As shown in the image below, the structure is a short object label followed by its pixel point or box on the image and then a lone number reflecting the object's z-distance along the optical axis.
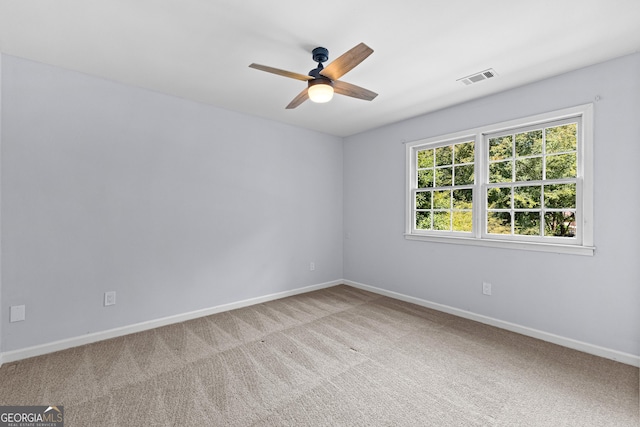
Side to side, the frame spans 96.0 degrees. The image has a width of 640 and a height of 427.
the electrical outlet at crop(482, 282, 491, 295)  3.23
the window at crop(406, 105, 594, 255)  2.72
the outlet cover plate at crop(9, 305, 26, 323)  2.41
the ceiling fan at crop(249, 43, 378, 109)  1.91
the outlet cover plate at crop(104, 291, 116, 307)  2.83
